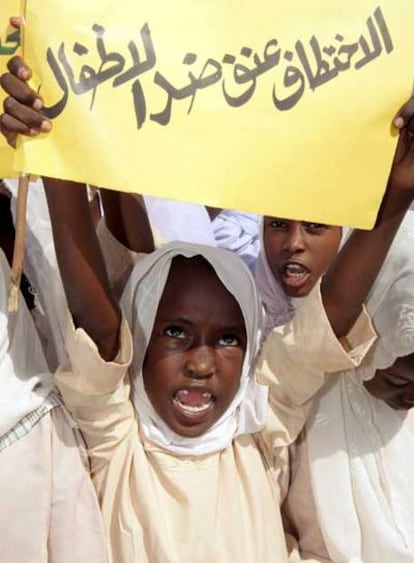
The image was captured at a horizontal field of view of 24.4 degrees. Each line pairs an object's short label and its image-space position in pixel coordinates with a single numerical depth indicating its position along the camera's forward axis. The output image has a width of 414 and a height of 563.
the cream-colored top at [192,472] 1.47
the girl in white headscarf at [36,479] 1.47
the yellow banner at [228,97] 1.32
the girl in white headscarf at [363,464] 1.57
